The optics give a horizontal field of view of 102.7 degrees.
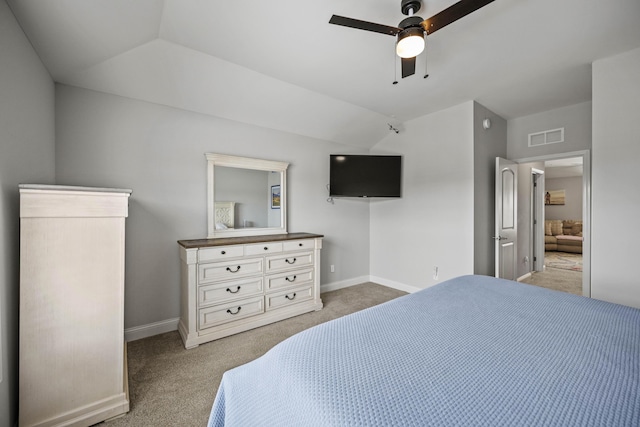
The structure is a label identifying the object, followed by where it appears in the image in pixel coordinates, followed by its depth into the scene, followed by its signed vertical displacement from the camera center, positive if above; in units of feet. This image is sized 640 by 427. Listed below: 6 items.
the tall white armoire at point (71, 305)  4.54 -1.77
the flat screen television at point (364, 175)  12.87 +1.89
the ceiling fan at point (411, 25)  5.09 +3.91
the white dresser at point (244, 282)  7.97 -2.48
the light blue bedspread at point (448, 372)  2.28 -1.75
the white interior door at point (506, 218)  11.12 -0.22
